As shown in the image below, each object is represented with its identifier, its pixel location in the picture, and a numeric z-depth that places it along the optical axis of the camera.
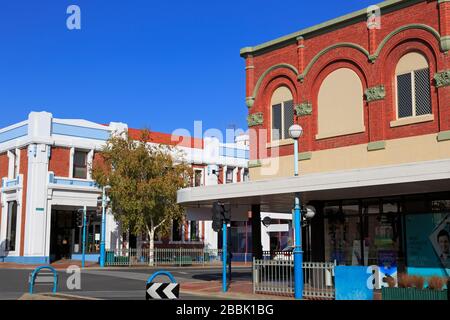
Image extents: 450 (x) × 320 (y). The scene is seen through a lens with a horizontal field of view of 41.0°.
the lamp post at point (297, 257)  18.12
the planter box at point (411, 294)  14.55
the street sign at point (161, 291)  11.09
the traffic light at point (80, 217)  36.81
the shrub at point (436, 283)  14.91
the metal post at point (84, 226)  35.65
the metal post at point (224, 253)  20.32
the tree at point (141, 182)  37.53
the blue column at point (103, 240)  36.62
